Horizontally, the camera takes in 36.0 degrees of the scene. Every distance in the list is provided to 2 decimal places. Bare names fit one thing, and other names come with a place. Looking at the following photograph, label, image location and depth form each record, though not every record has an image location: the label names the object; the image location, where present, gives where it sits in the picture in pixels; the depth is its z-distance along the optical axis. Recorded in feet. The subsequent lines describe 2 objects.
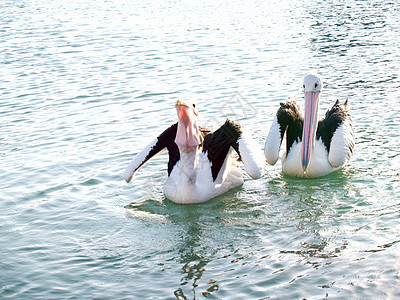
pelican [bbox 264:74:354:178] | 21.12
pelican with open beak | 19.57
